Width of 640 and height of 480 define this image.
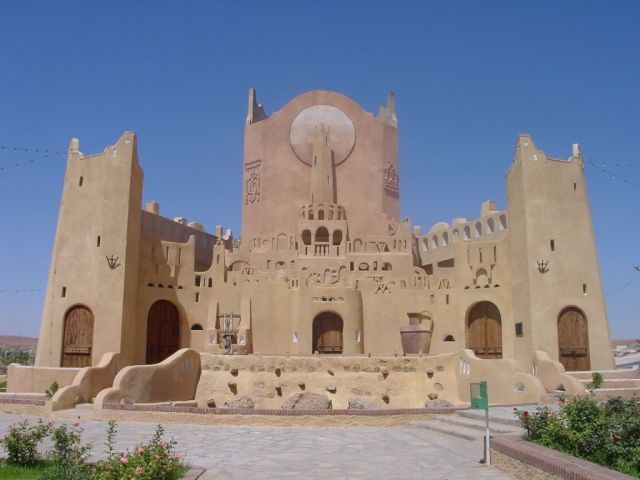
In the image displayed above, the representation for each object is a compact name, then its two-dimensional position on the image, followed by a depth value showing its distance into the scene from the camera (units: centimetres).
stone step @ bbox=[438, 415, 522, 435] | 1223
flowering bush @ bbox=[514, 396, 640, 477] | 814
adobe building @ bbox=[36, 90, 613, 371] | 2444
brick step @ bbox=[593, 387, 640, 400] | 1951
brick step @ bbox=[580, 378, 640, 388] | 2124
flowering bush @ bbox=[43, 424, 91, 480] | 729
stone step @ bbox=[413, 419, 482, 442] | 1269
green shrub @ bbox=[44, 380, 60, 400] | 2024
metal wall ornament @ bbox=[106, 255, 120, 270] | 2469
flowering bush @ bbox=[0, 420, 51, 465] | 936
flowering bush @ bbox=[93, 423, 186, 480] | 735
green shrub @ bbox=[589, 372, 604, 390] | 2055
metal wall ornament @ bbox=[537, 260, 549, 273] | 2442
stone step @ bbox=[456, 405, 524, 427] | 1321
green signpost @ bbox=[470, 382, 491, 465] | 1019
